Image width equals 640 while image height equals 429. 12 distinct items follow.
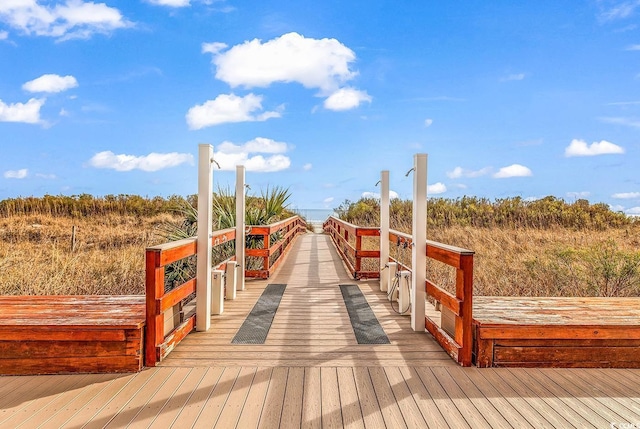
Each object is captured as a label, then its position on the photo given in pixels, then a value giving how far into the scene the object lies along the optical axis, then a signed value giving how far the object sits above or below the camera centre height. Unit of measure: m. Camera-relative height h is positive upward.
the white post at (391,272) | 5.04 -0.72
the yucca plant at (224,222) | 5.98 -0.20
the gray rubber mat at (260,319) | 3.48 -1.04
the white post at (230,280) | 4.98 -0.82
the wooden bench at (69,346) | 2.78 -0.91
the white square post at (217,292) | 4.16 -0.81
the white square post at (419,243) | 3.52 -0.27
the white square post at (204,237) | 3.59 -0.23
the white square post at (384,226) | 5.43 -0.18
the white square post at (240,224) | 5.44 -0.17
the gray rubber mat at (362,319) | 3.50 -1.04
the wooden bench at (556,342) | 2.95 -0.91
